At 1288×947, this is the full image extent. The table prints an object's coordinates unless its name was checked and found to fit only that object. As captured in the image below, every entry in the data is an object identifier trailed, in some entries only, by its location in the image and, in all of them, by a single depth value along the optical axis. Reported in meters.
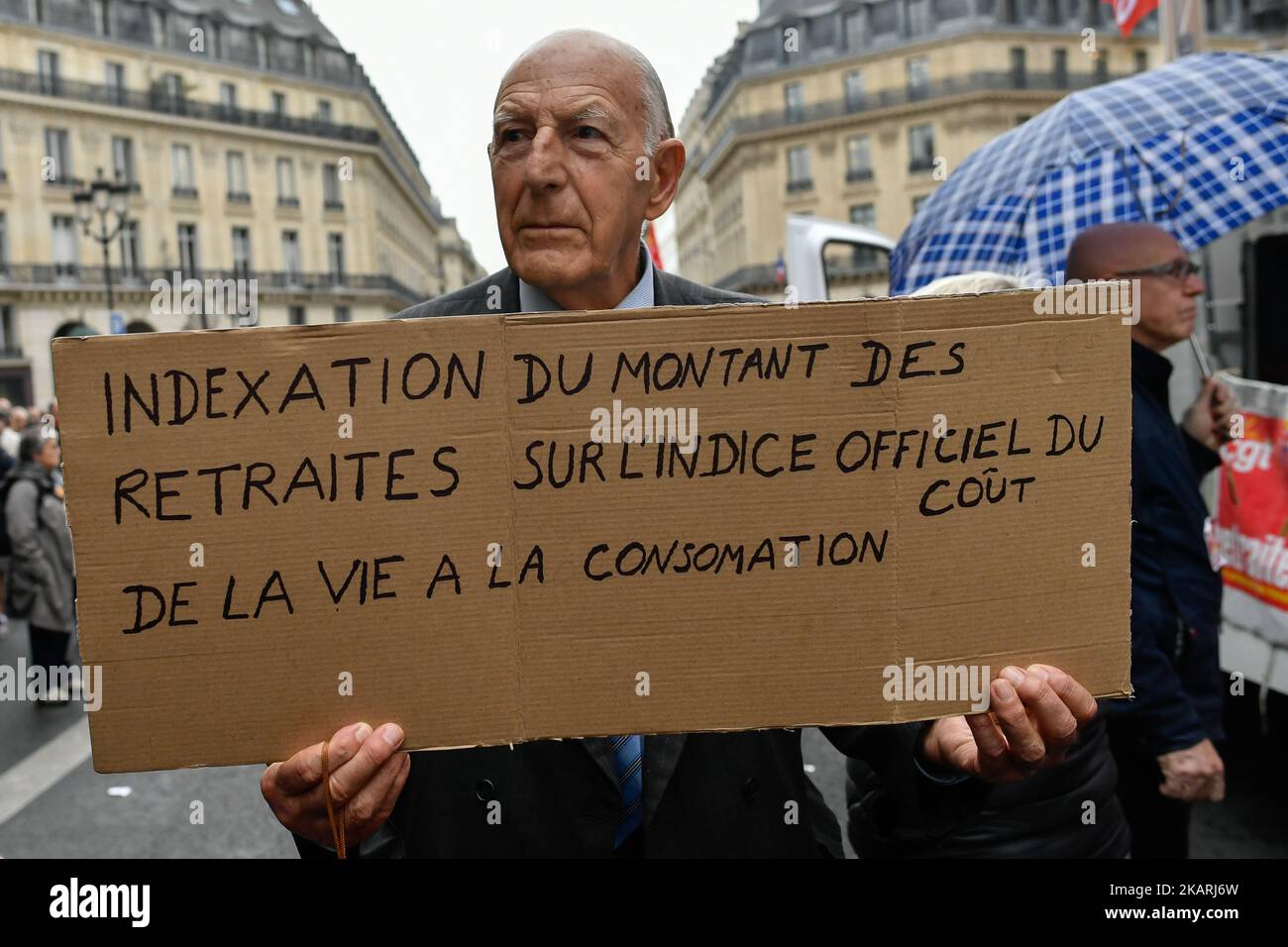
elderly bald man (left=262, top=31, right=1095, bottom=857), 1.70
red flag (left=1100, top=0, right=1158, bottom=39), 8.76
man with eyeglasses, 2.84
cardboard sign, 1.50
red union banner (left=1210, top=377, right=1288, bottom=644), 3.92
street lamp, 19.17
